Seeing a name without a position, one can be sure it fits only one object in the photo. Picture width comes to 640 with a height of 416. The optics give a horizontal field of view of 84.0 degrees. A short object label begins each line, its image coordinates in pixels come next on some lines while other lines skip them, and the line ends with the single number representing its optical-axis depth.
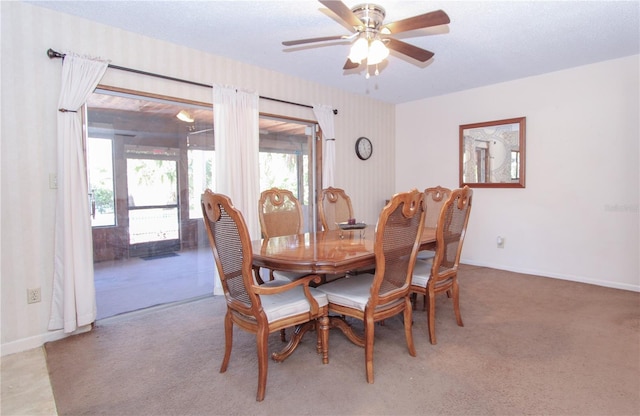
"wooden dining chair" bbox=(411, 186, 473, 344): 2.51
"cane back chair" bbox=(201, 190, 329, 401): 1.82
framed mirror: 4.53
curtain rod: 2.65
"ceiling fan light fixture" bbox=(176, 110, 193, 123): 3.53
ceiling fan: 2.09
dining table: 1.96
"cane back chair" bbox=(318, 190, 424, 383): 1.97
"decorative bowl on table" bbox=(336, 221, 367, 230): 2.82
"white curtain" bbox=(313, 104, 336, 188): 4.68
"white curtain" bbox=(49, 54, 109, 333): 2.68
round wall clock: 5.20
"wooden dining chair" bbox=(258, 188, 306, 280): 3.10
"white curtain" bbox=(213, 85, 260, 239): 3.61
